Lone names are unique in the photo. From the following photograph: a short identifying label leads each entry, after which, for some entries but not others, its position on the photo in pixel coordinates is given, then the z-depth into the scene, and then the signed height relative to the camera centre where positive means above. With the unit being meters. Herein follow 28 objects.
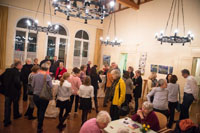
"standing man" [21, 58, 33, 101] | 4.80 -0.58
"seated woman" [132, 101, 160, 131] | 2.46 -1.04
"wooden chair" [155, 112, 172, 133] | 2.58 -1.17
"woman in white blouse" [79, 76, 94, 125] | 3.23 -0.86
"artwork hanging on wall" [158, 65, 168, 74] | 7.02 -0.33
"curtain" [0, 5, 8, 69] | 7.39 +1.31
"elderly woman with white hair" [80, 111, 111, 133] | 1.80 -0.90
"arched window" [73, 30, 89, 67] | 10.62 +0.93
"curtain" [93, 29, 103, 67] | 11.20 +1.01
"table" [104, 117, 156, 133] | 2.19 -1.17
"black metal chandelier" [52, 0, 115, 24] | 3.19 +1.33
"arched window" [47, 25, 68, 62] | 9.49 +1.02
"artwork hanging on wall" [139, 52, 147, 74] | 8.12 +0.03
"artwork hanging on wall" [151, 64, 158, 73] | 7.47 -0.31
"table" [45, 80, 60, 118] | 3.97 -1.63
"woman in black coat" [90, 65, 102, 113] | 4.72 -0.68
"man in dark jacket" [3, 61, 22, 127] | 3.11 -0.71
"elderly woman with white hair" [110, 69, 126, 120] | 3.11 -0.74
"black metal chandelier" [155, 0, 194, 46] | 6.41 +2.73
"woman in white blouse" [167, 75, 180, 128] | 3.82 -0.82
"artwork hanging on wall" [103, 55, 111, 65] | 10.86 +0.10
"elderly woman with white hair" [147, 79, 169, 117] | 3.12 -0.86
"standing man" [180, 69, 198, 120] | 3.96 -0.88
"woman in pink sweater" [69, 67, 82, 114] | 3.63 -0.64
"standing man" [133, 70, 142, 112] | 4.79 -0.89
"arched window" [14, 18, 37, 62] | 8.35 +0.95
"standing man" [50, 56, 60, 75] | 7.08 -0.51
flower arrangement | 2.22 -1.13
